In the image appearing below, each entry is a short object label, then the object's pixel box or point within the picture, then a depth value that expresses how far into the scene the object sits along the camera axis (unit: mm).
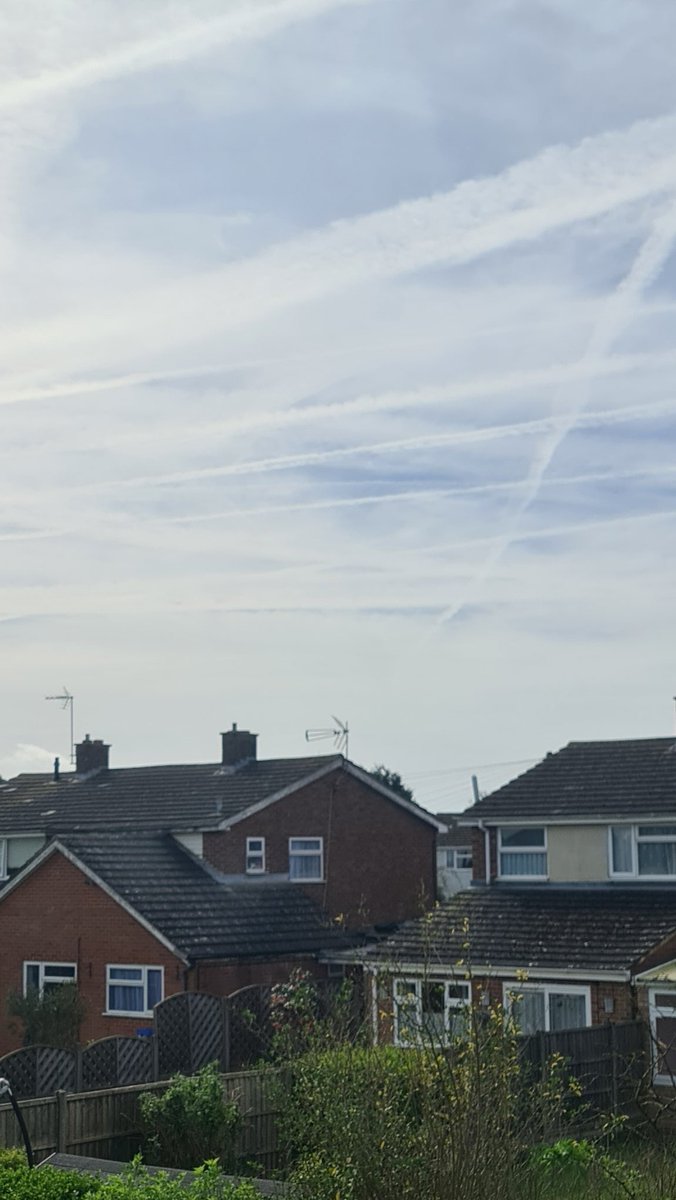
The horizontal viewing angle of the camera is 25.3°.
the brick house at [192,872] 34156
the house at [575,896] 29547
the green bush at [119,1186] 11898
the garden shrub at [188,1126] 18766
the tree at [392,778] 78375
